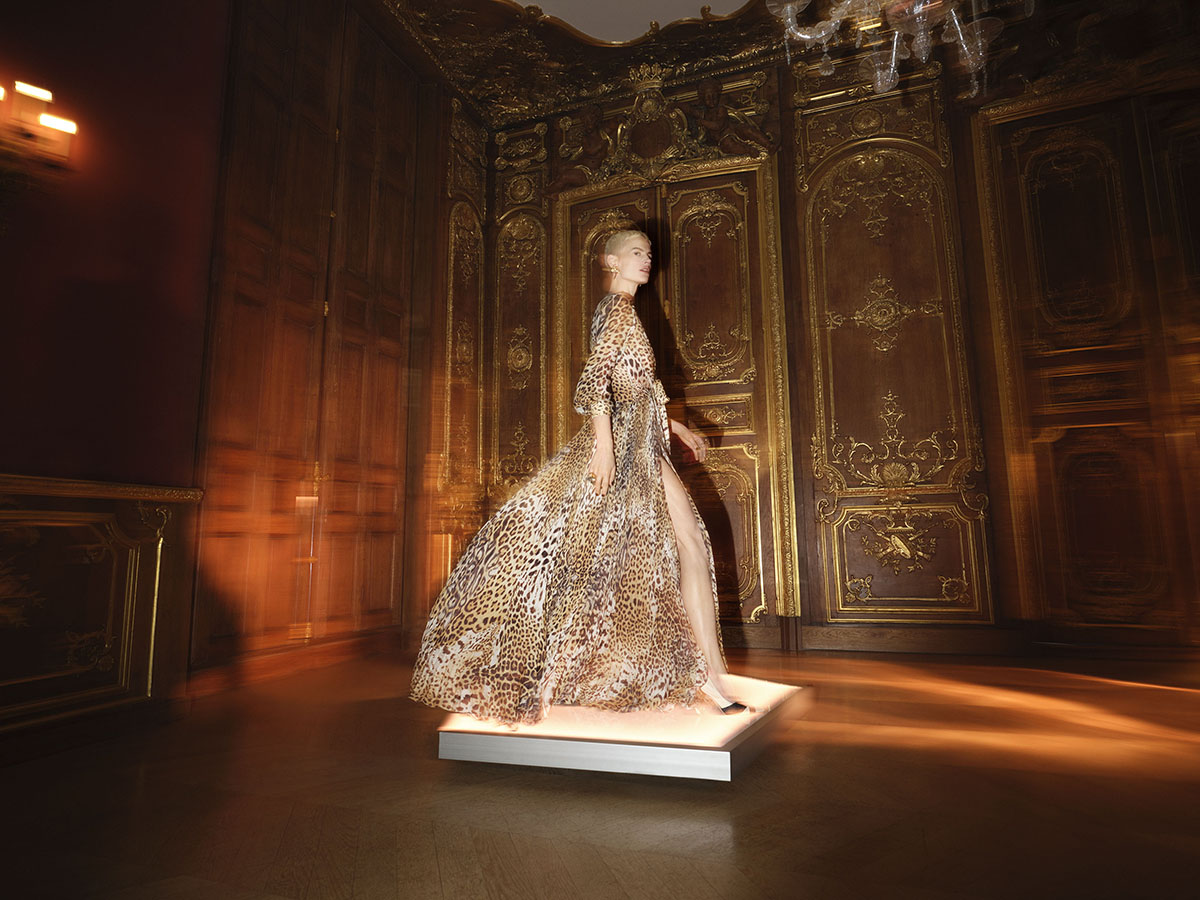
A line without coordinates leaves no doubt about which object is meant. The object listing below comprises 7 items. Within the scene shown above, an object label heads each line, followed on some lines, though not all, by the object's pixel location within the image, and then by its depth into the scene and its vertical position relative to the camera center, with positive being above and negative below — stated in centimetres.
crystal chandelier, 358 +320
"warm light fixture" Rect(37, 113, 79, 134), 234 +141
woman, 214 -14
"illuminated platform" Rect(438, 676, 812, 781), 184 -56
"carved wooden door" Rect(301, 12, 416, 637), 423 +120
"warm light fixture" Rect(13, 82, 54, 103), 227 +148
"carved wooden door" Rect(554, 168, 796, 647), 493 +135
